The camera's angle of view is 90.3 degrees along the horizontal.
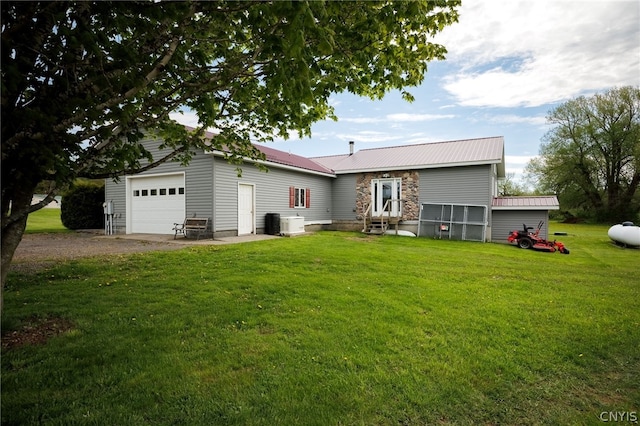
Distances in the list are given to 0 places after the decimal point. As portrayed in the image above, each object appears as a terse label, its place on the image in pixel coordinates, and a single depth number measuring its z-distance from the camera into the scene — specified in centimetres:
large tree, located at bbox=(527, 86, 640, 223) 2817
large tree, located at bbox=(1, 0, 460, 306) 234
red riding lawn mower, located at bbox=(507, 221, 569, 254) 1225
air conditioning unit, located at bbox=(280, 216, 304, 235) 1395
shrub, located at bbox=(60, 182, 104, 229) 1612
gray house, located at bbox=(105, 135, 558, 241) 1246
